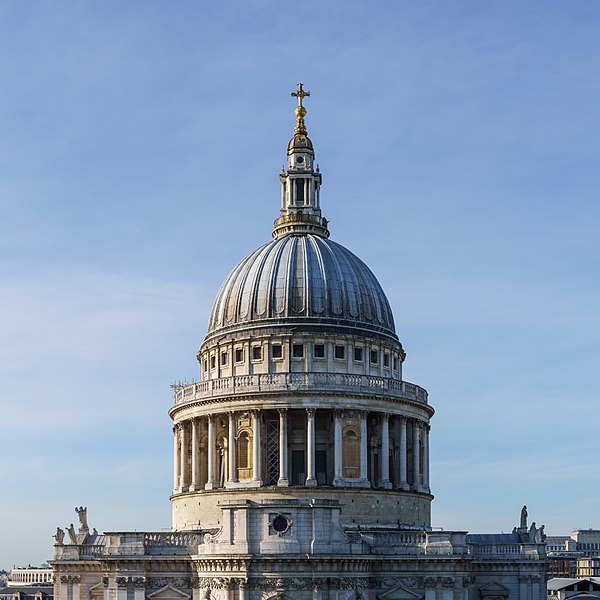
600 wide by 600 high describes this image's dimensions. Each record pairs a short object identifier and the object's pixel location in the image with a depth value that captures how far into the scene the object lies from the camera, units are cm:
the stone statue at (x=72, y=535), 8781
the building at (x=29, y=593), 18090
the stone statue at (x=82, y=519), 8912
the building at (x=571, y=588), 13512
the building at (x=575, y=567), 18350
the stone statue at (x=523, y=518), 8938
